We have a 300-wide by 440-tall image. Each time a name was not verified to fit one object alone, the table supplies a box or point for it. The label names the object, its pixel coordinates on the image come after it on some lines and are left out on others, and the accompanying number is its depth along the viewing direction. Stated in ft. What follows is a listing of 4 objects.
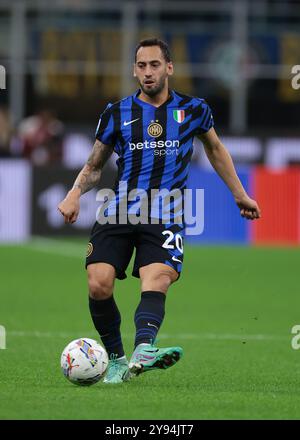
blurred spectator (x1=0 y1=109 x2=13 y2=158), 151.23
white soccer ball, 48.06
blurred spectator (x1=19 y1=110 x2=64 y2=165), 151.53
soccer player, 49.11
